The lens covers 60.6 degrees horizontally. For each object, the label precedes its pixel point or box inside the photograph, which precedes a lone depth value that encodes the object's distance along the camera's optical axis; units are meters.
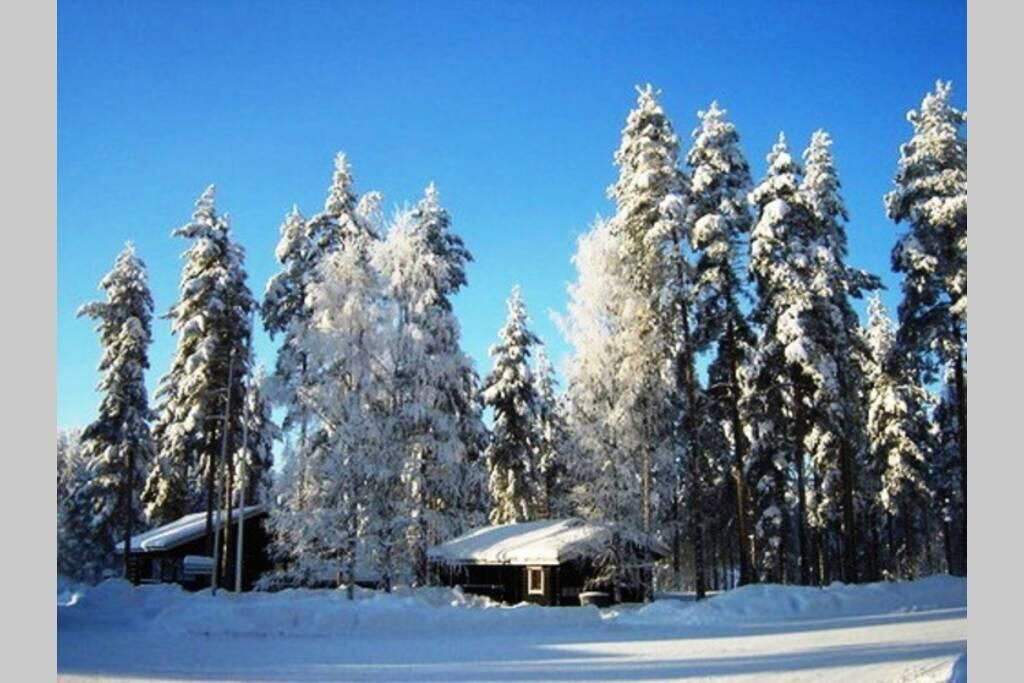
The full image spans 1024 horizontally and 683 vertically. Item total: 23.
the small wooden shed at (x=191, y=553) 35.03
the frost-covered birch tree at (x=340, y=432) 25.02
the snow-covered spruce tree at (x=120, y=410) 35.06
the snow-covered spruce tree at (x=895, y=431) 34.62
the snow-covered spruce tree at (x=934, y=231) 21.12
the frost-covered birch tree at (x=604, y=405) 25.73
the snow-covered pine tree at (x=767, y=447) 29.30
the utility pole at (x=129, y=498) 34.69
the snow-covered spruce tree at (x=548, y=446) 41.66
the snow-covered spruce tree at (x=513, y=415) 39.50
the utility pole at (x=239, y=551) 25.42
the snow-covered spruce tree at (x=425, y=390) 26.16
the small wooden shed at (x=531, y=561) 26.98
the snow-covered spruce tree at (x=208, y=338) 33.12
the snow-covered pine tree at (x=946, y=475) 35.03
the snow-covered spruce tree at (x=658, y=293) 26.12
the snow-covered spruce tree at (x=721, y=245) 27.16
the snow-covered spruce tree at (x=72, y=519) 43.12
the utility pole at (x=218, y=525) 26.62
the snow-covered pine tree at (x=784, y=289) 26.84
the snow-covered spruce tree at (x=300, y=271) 26.08
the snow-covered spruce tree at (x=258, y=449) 37.00
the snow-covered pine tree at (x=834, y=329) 27.22
